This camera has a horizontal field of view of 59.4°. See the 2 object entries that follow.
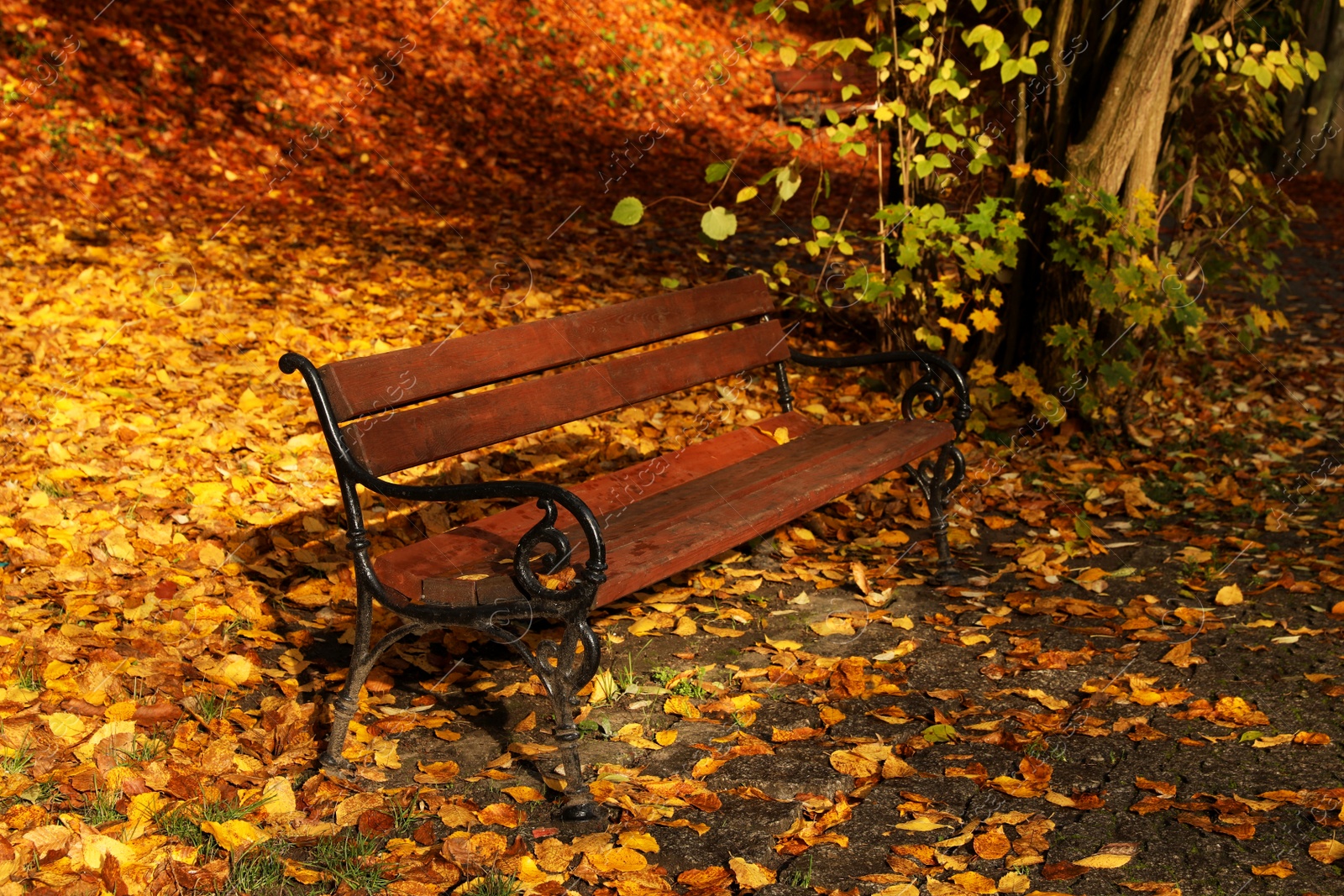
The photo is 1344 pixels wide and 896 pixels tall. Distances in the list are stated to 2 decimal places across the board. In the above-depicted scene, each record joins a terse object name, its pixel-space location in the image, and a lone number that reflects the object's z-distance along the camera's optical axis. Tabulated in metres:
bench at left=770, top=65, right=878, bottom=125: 11.88
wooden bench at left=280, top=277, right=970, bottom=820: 2.71
